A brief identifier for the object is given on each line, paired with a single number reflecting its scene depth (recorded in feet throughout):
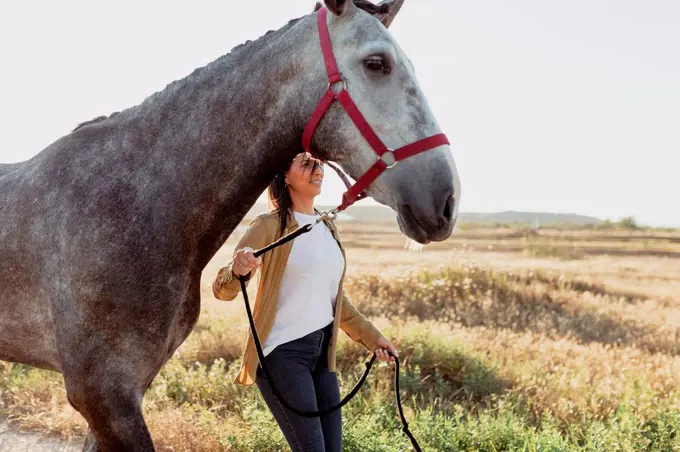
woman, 9.89
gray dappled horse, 7.68
